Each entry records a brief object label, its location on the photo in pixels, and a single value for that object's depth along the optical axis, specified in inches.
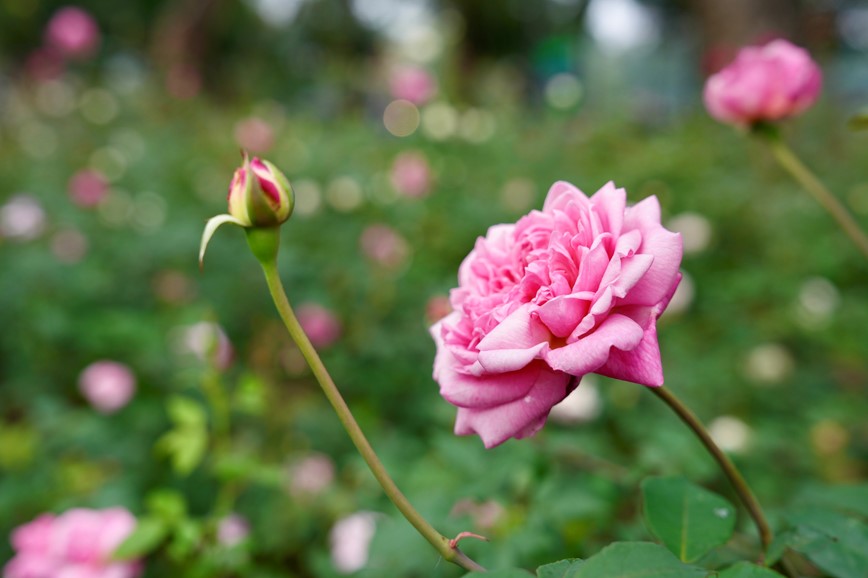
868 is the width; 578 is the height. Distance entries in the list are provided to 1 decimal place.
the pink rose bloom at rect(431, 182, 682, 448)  12.0
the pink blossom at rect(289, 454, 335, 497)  44.7
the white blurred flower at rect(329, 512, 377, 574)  33.4
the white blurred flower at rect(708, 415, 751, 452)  44.6
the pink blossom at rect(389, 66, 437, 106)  93.7
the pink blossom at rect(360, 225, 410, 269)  65.9
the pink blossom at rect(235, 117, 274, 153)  91.5
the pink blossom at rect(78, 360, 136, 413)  52.6
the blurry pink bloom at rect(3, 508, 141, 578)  28.3
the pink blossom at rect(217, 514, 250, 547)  33.4
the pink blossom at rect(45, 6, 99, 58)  108.7
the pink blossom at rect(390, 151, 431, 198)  76.5
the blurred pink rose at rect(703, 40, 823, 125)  28.2
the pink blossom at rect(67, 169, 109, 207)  81.4
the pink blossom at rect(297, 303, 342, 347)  55.3
